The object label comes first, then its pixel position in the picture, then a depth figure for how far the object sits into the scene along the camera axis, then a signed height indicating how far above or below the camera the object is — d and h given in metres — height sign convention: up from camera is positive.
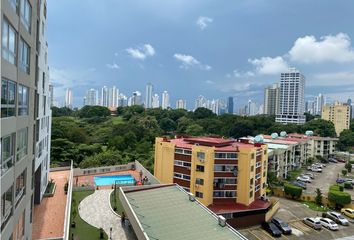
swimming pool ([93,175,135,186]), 29.78 -7.33
